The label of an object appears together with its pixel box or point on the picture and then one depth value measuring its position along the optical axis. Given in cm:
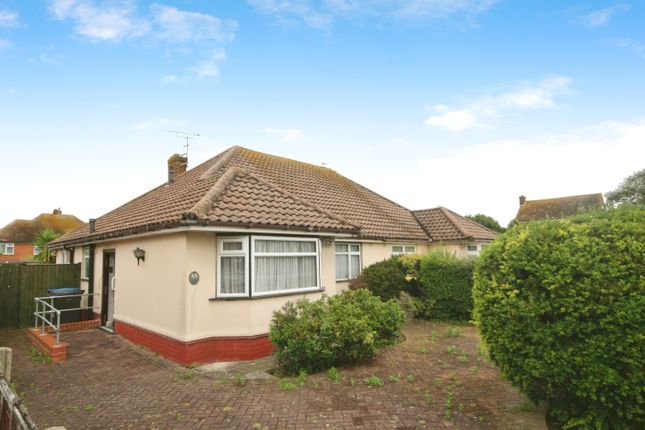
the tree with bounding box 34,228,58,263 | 1916
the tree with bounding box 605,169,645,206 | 3079
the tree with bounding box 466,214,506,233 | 4128
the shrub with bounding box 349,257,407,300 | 1219
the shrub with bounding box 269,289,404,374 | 702
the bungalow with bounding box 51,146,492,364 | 793
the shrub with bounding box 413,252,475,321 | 1247
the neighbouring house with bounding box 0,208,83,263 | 4366
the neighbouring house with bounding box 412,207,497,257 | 1723
